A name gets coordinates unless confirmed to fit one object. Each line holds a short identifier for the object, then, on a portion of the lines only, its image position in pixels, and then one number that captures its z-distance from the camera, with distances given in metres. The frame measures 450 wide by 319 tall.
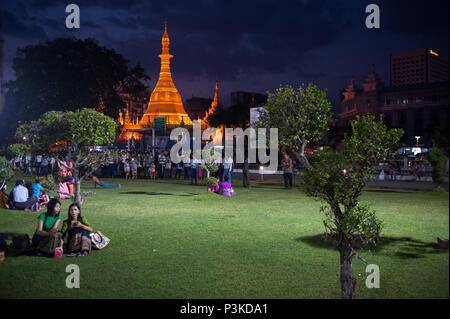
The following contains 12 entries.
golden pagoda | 53.81
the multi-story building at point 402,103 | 73.81
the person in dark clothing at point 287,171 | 18.55
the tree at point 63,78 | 31.22
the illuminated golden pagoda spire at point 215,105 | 54.93
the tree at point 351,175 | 4.95
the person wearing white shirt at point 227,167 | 19.05
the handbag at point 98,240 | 7.25
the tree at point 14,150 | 28.76
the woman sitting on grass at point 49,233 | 6.82
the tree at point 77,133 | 11.41
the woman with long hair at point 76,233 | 6.95
